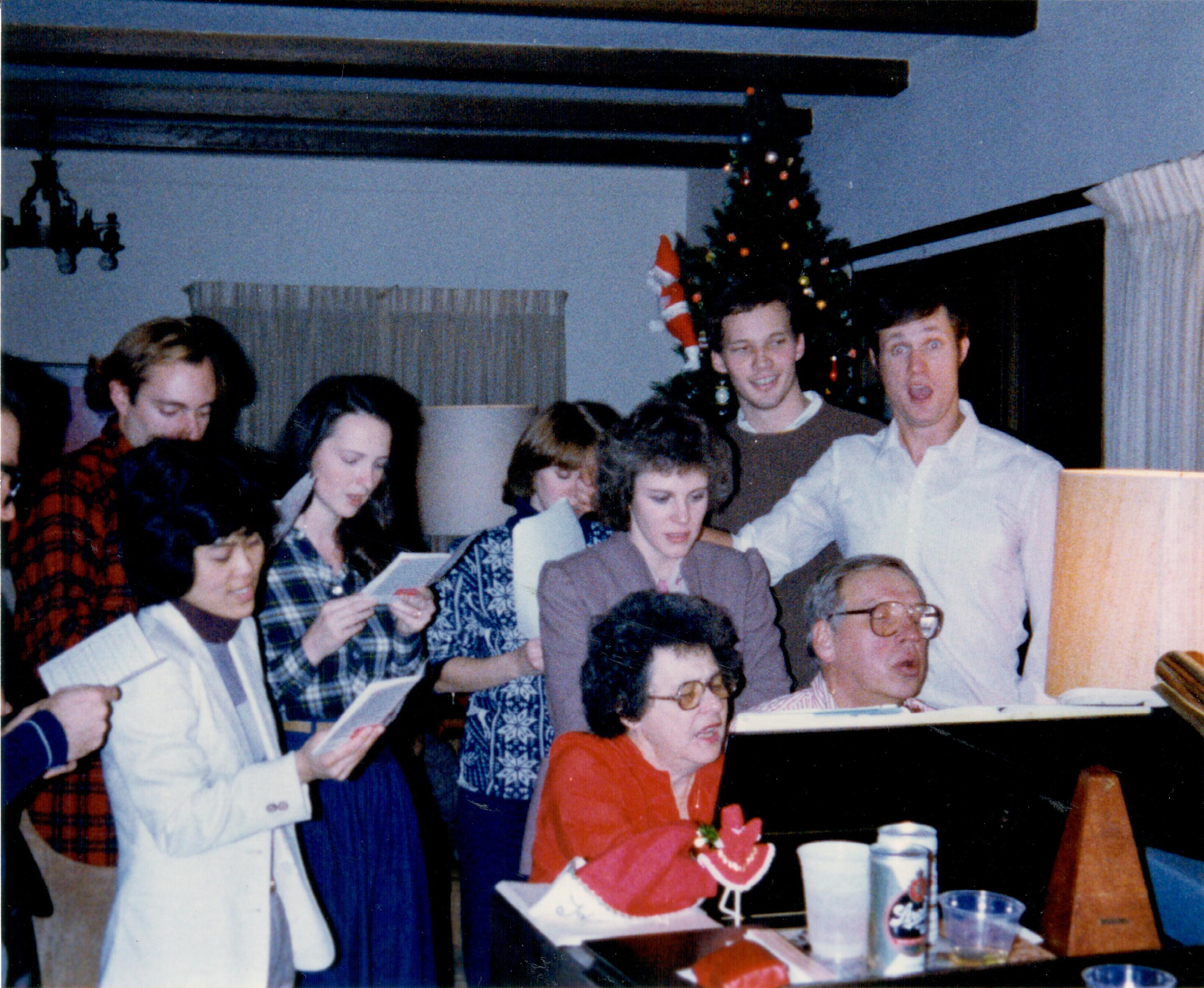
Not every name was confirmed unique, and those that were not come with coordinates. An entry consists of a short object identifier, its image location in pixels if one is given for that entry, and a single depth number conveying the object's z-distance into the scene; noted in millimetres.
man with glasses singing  2182
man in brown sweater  2822
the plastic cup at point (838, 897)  1425
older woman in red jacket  1744
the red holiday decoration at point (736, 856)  1488
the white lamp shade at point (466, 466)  4234
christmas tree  4309
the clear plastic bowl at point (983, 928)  1458
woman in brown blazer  2164
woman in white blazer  1722
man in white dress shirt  2469
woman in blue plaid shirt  2133
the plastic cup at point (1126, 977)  1276
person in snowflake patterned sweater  2512
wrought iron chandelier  4715
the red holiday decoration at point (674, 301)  4527
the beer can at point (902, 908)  1404
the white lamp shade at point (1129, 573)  1531
